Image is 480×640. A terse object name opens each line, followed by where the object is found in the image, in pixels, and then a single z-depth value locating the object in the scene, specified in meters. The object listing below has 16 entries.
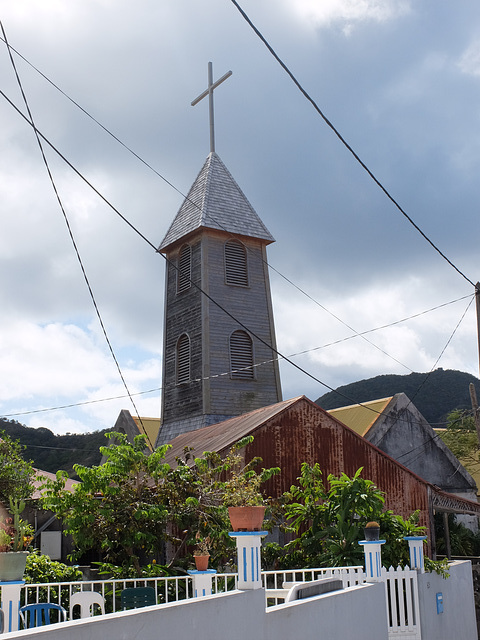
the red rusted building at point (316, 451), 18.28
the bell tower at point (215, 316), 28.39
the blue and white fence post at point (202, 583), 8.03
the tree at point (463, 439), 34.97
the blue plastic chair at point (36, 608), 7.21
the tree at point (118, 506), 13.19
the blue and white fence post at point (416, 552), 12.41
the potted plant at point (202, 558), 8.30
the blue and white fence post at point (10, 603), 6.05
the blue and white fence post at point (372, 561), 10.50
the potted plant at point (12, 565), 6.06
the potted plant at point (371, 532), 10.59
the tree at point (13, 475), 19.36
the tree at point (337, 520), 13.45
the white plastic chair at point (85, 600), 7.98
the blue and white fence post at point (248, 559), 6.86
